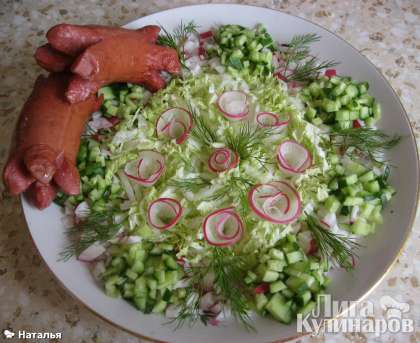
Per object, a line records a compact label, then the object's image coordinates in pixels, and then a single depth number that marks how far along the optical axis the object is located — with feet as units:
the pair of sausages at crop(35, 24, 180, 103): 0.83
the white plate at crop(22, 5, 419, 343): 0.70
